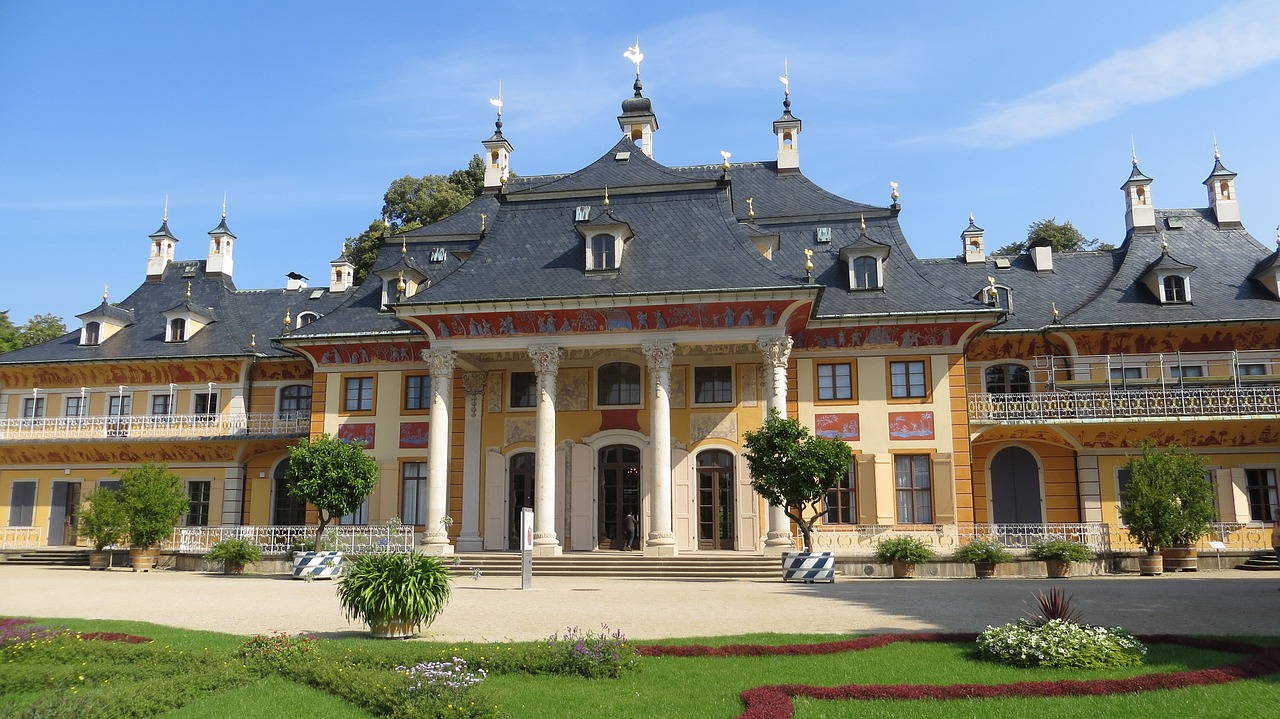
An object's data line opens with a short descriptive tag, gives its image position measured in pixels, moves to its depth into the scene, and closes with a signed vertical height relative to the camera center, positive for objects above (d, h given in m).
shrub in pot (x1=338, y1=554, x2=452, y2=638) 13.37 -1.12
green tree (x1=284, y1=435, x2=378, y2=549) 27.02 +1.05
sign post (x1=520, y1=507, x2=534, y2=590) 21.97 -0.77
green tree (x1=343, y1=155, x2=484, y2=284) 45.50 +14.92
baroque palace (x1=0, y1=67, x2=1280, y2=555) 28.38 +4.57
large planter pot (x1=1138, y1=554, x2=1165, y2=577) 25.30 -1.45
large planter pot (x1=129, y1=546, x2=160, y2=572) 30.34 -1.45
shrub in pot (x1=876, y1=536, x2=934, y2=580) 25.09 -1.15
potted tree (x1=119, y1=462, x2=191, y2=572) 30.12 +0.10
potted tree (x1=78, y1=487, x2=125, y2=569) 30.12 -0.27
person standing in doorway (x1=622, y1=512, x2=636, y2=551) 29.64 -0.56
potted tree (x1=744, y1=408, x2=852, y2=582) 23.45 +1.01
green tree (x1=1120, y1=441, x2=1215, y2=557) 25.38 +0.22
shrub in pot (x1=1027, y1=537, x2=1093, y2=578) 24.77 -1.15
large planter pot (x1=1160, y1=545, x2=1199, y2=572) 26.05 -1.31
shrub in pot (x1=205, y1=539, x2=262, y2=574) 27.86 -1.22
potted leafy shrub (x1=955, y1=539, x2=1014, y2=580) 25.06 -1.20
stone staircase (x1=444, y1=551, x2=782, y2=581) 25.56 -1.47
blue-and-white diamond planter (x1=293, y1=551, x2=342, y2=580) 24.88 -1.39
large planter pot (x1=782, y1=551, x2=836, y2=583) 23.17 -1.38
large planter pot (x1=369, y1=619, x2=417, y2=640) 13.52 -1.64
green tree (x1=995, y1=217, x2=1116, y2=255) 52.54 +15.15
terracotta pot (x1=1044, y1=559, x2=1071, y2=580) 24.75 -1.49
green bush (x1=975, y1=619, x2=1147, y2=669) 10.66 -1.54
